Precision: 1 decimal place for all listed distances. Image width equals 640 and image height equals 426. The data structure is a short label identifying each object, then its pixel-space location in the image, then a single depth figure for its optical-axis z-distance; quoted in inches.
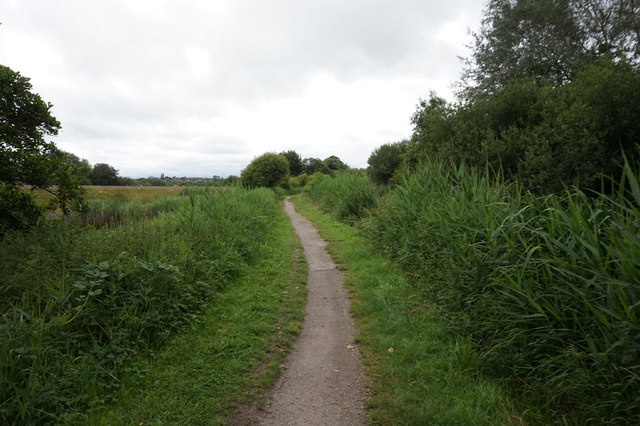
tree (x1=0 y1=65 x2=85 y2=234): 168.6
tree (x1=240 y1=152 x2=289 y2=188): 1065.6
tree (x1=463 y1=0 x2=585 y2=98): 393.4
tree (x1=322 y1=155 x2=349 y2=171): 2589.3
